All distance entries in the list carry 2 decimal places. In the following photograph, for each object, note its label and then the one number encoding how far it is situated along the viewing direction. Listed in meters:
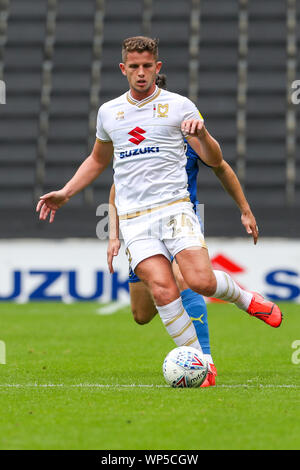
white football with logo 10.84
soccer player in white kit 11.12
